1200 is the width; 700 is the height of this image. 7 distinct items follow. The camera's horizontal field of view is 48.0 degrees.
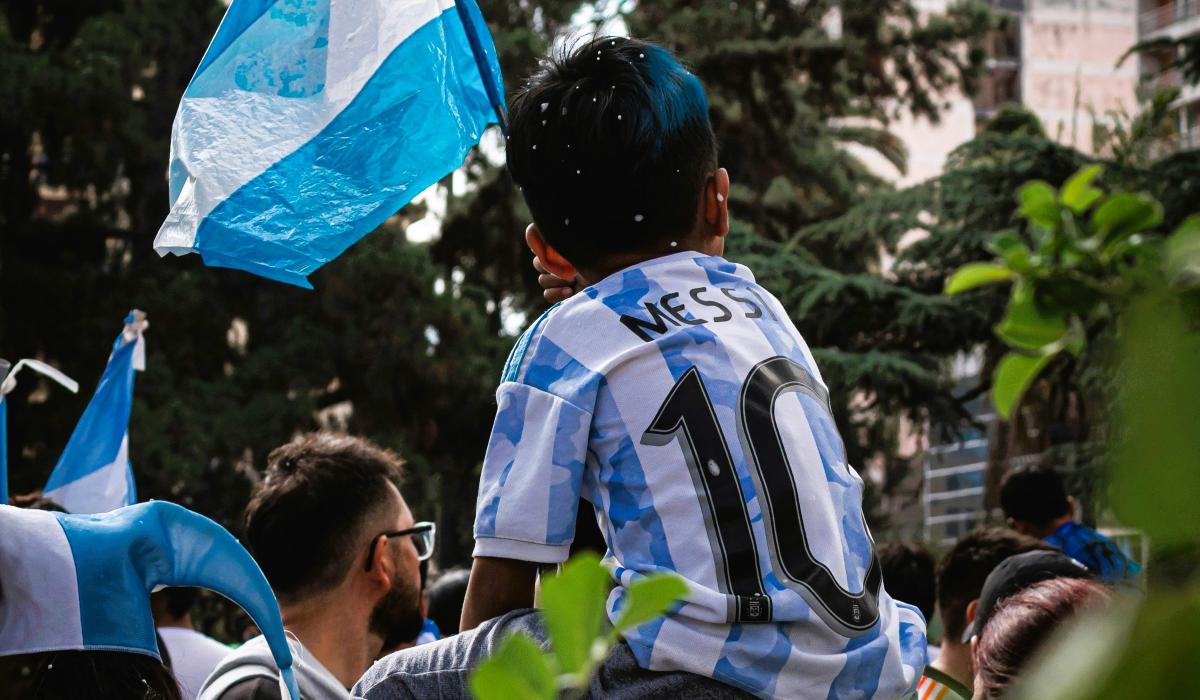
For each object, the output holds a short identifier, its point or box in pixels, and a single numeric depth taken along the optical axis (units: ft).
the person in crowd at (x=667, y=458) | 4.60
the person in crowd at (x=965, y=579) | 13.10
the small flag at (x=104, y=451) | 16.79
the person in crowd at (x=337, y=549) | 9.23
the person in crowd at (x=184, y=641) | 13.11
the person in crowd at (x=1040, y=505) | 16.83
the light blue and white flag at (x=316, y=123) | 6.84
